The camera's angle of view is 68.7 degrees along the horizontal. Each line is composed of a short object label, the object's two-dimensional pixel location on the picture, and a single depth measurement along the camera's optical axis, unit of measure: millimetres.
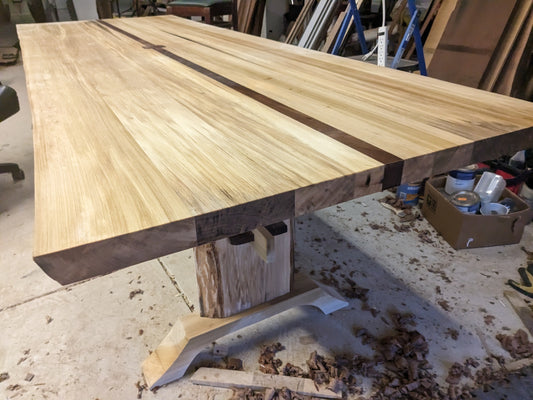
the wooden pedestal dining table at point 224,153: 475
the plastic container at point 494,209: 1532
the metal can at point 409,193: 1761
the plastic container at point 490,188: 1575
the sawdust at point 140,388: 985
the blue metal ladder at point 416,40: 1743
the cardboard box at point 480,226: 1439
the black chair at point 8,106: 1765
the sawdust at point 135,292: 1310
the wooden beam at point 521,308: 1157
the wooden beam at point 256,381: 972
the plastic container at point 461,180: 1580
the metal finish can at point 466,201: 1502
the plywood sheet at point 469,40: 1937
